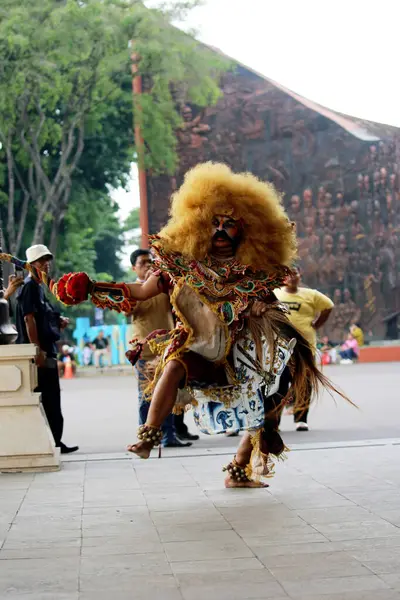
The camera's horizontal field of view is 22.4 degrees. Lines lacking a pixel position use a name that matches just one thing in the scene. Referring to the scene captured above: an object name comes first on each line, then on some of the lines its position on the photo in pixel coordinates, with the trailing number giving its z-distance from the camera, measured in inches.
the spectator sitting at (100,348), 1264.8
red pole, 1248.8
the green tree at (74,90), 1175.6
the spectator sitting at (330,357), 1181.0
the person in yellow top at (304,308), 409.4
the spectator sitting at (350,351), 1208.2
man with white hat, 332.5
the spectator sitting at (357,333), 1242.0
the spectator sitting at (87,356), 1304.1
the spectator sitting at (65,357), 1100.0
